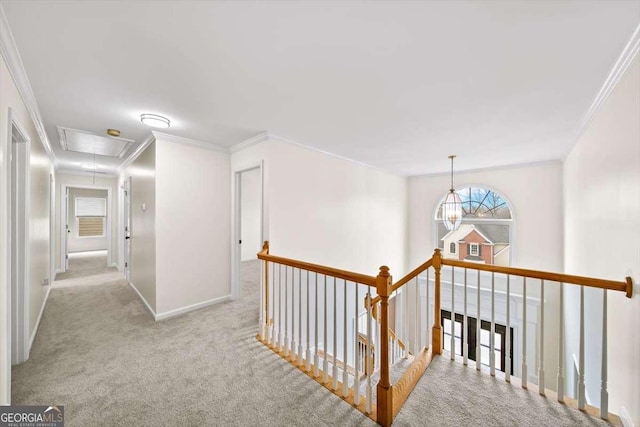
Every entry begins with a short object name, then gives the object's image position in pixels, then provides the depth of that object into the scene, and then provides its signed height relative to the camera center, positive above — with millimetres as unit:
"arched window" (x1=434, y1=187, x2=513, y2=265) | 5168 -360
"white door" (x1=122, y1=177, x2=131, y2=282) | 4350 -195
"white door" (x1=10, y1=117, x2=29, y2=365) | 2105 -310
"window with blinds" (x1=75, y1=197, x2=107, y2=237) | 8172 -55
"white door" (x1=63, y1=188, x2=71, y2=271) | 5523 -564
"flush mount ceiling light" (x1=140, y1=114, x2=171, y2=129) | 2511 +969
